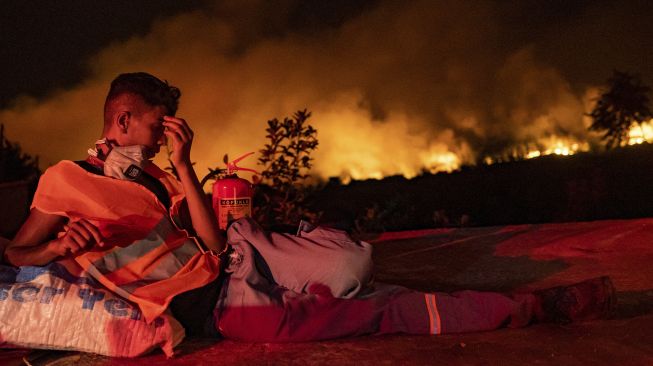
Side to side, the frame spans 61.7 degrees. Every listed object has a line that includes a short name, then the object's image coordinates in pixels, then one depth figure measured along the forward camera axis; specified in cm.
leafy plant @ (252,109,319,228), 580
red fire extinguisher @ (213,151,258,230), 276
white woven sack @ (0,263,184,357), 189
